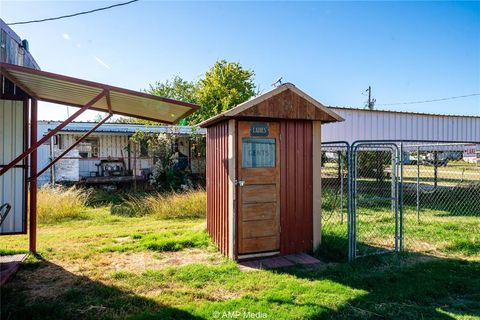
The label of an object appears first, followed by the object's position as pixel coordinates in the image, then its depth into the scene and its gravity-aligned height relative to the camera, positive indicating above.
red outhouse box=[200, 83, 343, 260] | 5.12 -0.22
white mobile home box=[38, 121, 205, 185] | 14.34 +0.43
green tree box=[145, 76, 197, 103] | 36.59 +8.47
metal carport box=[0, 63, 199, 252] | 3.88 +0.94
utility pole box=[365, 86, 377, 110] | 34.27 +6.60
